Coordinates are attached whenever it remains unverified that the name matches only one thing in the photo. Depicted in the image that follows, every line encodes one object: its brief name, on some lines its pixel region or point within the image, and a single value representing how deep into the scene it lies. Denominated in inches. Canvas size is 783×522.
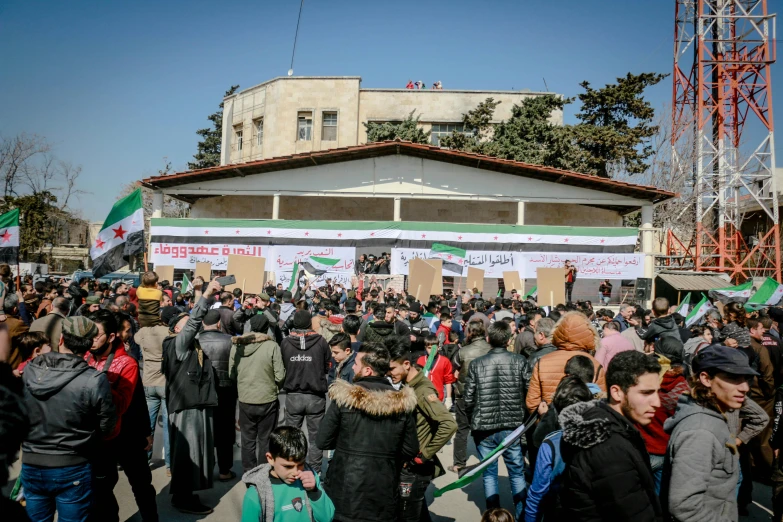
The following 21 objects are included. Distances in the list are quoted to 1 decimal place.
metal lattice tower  1119.0
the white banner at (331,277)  737.6
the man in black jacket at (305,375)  232.2
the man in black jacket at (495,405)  193.3
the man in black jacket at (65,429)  132.4
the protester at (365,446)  131.6
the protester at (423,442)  152.9
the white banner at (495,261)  753.0
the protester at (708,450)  109.1
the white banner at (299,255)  753.6
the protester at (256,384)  229.6
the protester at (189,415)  201.0
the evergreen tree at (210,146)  1994.3
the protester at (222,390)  233.1
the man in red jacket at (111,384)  148.4
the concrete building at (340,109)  1358.3
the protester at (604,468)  97.3
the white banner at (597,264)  750.5
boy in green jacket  114.2
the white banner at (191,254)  770.2
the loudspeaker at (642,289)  740.6
